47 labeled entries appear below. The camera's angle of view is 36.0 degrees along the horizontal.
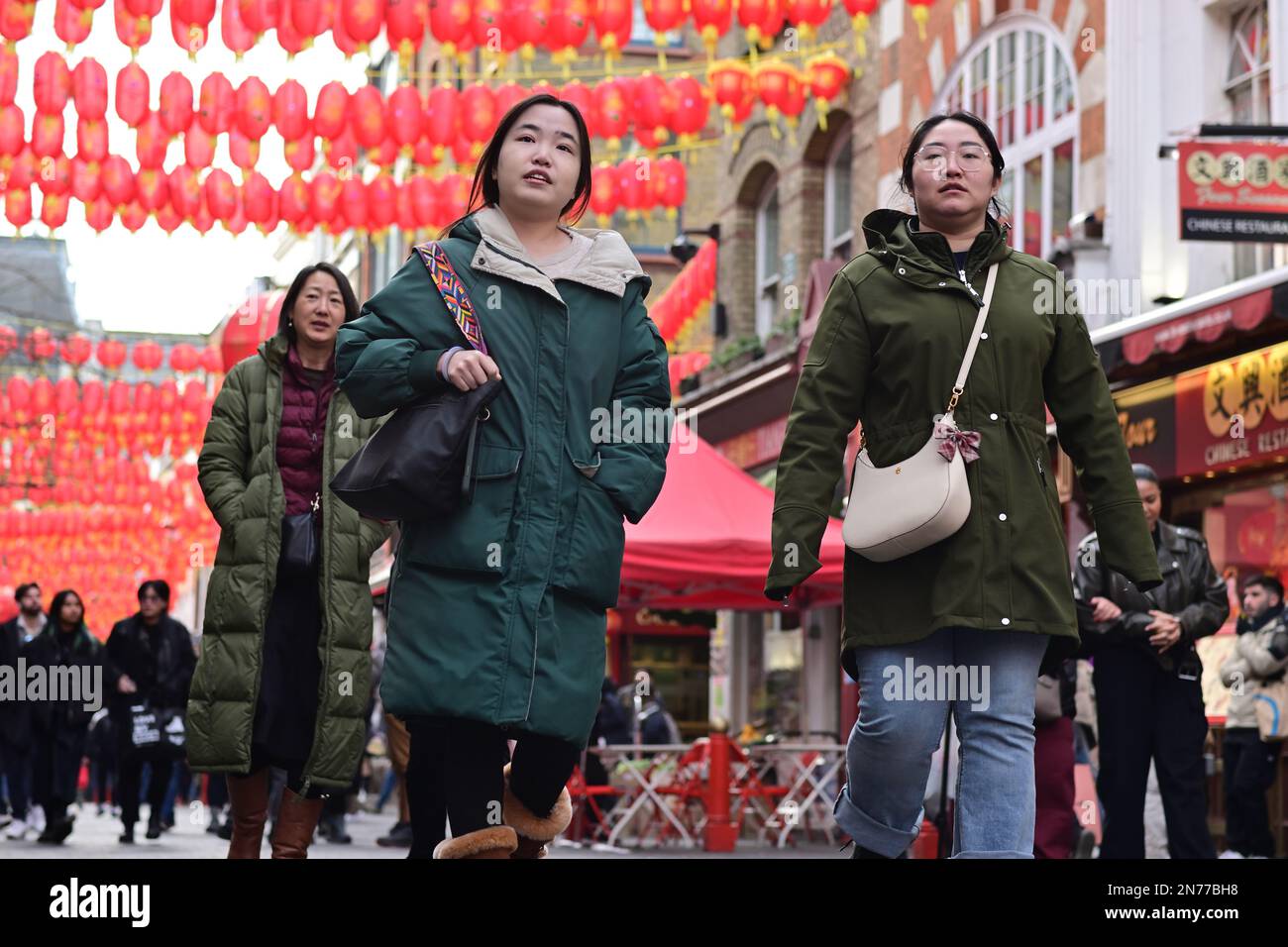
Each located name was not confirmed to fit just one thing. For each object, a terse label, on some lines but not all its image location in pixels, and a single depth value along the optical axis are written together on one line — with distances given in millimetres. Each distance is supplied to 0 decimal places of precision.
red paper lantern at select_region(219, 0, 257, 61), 13172
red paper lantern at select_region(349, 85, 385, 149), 14809
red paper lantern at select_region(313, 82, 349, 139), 14672
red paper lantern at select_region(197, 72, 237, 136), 14430
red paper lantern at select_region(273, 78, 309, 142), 14672
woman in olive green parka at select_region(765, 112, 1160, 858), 4777
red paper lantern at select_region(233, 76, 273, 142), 14516
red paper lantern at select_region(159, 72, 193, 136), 14344
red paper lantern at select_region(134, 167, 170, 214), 15320
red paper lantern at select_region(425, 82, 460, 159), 14719
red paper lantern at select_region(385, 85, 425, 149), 14844
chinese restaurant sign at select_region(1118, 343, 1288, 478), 14086
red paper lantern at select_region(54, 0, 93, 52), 13195
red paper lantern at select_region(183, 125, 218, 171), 15000
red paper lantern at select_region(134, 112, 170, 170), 14624
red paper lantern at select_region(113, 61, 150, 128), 14234
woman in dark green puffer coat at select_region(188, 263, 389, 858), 6293
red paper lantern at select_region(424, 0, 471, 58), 13211
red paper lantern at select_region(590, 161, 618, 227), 16156
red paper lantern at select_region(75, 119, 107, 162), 14547
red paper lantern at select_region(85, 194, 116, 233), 15649
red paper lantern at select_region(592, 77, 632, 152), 14461
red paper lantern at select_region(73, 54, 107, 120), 14023
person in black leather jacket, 8078
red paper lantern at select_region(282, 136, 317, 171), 15070
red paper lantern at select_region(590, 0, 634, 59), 13242
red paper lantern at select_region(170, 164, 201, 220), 15344
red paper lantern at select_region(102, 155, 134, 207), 15102
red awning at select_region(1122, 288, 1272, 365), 12945
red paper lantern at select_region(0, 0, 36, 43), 12516
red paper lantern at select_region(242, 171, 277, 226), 15547
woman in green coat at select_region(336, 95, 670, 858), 4508
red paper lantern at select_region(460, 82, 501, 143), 14641
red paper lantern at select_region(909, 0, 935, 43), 14062
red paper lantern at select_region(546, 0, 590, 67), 13125
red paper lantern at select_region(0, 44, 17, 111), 13750
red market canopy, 12703
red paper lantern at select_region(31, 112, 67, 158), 14305
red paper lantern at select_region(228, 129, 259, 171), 14889
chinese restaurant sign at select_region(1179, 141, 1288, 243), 12812
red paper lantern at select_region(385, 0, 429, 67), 13289
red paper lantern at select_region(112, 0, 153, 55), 12914
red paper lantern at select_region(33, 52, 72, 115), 13930
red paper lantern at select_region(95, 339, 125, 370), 22375
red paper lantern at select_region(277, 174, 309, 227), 15797
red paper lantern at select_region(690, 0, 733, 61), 13242
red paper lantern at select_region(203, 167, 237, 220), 15398
